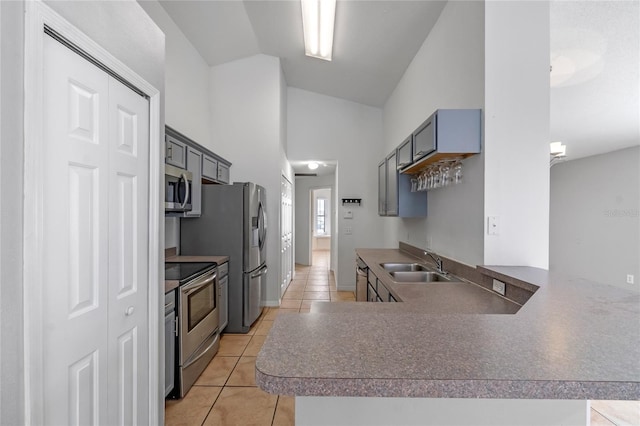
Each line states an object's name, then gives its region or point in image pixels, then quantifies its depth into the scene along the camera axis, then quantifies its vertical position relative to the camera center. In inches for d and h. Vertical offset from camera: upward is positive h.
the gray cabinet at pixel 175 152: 98.7 +22.0
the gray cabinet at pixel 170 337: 80.9 -35.9
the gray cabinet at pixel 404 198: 124.5 +6.8
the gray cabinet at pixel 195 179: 115.9 +14.4
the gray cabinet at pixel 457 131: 79.2 +22.9
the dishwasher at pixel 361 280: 124.3 -30.8
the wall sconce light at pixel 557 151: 151.8 +33.8
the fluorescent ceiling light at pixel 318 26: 114.3 +84.5
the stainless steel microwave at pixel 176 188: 96.2 +8.7
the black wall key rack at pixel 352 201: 208.7 +9.1
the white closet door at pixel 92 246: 41.2 -5.7
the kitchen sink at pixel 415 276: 102.8 -22.8
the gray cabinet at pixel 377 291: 81.3 -25.4
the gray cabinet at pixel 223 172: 150.9 +22.2
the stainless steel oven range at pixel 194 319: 86.6 -36.1
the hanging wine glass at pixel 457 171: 88.3 +13.4
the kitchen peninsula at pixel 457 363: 24.8 -14.5
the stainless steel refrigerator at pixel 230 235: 131.9 -10.2
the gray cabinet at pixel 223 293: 122.3 -34.9
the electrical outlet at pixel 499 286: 68.4 -17.7
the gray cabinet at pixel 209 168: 130.2 +21.6
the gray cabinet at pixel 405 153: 103.4 +23.3
